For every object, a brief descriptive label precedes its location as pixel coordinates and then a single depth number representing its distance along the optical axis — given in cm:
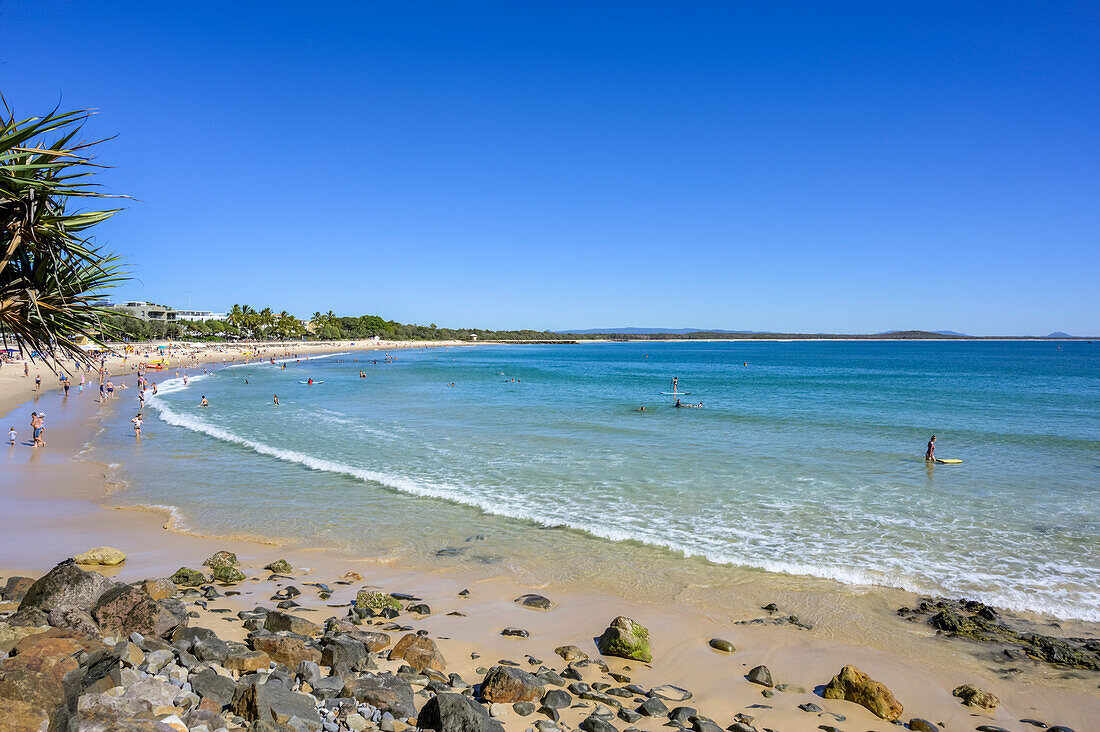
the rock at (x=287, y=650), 641
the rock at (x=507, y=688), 636
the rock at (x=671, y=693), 697
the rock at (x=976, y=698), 711
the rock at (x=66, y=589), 700
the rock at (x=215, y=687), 525
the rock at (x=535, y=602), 972
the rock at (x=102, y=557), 1059
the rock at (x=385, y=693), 565
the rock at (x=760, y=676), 743
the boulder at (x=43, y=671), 447
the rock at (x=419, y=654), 705
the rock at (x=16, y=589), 756
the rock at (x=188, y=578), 971
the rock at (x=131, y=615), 661
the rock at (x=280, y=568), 1080
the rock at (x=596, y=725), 591
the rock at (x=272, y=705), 499
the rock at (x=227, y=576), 1002
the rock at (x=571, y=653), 776
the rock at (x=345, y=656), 654
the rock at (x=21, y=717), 419
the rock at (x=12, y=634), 547
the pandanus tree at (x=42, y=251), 609
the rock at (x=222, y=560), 1034
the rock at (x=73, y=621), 628
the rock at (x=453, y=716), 534
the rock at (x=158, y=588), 856
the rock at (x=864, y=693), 685
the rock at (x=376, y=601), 901
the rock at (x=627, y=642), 793
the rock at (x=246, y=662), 606
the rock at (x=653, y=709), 648
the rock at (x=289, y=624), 758
